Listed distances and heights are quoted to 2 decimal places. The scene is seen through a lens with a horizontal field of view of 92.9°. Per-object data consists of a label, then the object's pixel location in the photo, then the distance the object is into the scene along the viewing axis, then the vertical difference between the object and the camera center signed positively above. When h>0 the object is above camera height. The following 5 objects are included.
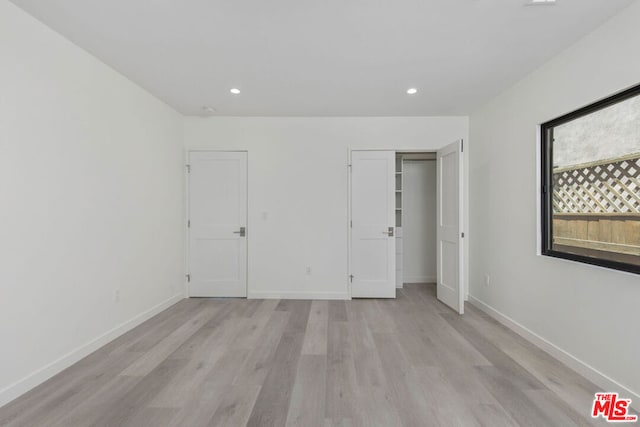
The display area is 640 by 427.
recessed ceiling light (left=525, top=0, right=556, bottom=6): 1.92 +1.32
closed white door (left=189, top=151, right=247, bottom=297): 4.39 -0.19
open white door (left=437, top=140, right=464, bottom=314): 3.69 -0.22
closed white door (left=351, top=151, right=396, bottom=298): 4.36 -0.09
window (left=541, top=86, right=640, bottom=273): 2.07 +0.20
